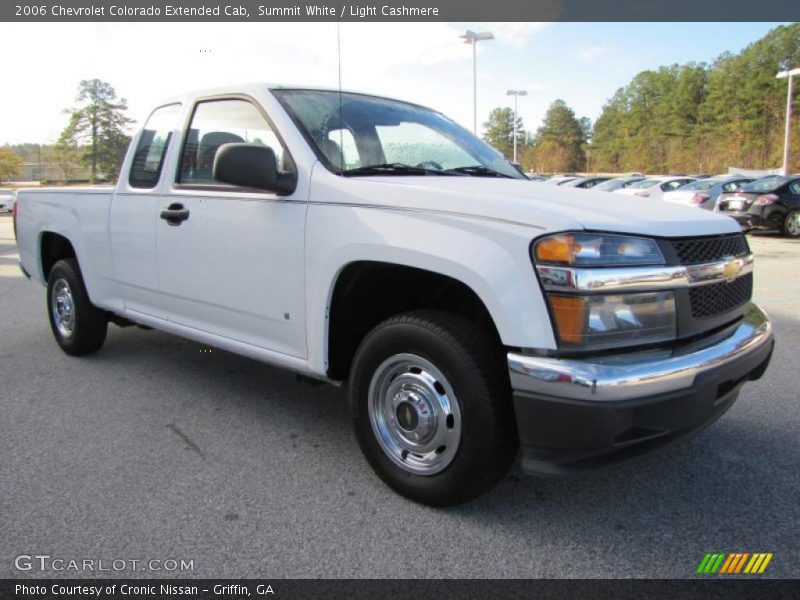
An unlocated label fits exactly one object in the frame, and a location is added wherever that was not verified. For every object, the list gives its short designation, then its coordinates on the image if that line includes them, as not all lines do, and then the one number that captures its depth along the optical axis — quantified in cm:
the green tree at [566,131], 10625
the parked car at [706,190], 1675
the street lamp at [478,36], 2265
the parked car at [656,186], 2312
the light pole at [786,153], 3926
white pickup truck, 220
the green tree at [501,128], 10994
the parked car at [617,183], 2883
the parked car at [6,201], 2995
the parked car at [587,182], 2971
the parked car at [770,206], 1469
